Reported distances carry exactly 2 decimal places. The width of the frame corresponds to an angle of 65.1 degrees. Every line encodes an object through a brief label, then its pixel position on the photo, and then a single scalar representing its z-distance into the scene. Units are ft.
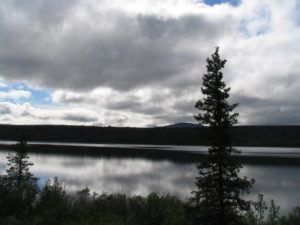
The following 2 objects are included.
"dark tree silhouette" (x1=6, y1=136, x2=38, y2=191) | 78.98
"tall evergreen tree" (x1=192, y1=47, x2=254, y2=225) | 40.04
